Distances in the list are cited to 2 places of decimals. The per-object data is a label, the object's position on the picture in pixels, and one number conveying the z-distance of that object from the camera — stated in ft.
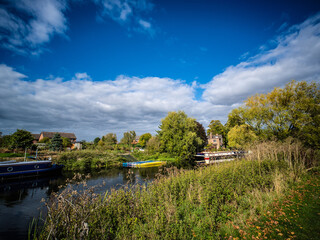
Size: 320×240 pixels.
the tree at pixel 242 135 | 82.69
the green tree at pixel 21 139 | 114.73
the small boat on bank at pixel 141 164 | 98.43
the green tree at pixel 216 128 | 209.24
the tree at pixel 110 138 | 219.57
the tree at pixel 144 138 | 250.33
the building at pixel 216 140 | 203.92
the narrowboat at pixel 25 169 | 62.30
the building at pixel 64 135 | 246.74
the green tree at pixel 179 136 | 107.96
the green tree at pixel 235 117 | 90.25
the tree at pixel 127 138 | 250.23
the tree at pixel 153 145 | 135.06
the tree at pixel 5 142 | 122.12
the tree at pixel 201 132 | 167.98
